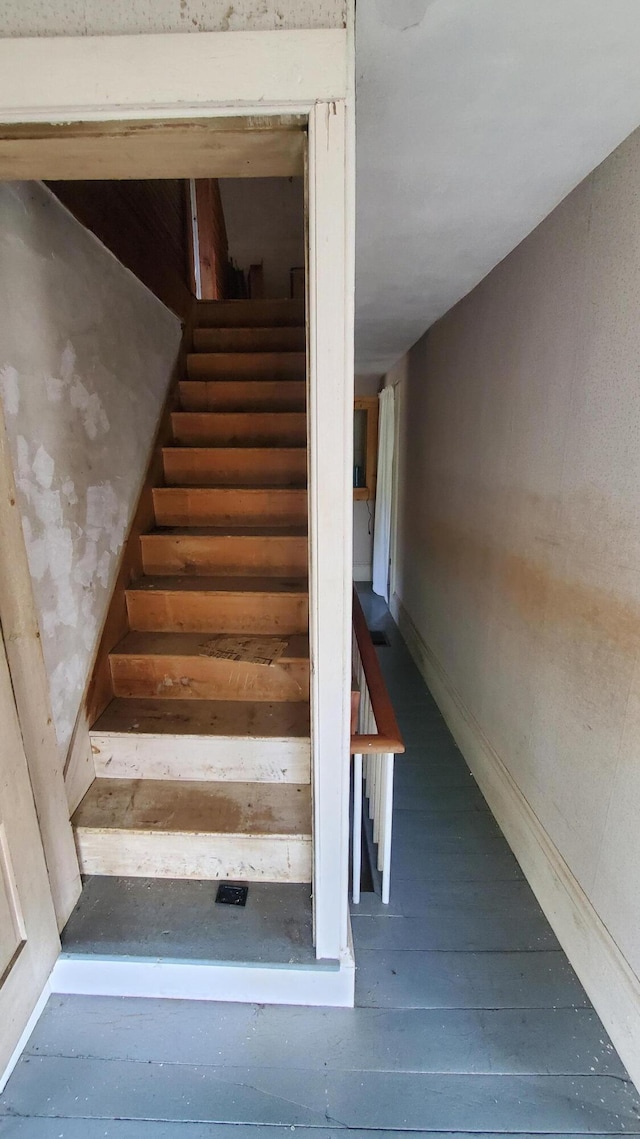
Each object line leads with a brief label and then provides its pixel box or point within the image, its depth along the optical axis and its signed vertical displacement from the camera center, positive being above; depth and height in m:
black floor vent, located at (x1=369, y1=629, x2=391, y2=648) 3.91 -1.55
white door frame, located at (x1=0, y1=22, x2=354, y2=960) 0.84 +0.60
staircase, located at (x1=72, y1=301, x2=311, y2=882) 1.48 -0.80
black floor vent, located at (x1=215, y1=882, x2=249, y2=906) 1.44 -1.29
